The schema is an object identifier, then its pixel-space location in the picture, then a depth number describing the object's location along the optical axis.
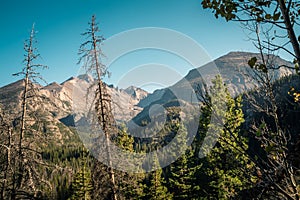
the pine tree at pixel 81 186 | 29.53
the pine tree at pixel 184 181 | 20.78
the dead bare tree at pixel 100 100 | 11.53
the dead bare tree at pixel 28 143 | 8.41
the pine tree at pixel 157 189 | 22.53
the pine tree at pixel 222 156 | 14.73
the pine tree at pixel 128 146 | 22.50
